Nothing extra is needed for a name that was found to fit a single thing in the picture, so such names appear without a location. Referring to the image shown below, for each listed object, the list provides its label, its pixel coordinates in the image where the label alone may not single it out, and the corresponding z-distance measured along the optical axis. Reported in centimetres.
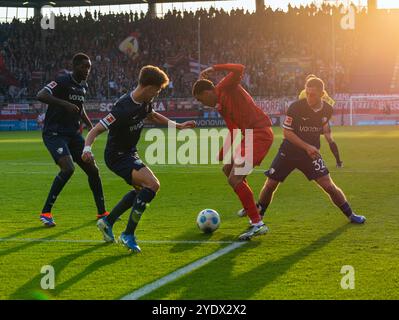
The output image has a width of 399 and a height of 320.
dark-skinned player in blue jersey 945
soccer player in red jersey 813
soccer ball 841
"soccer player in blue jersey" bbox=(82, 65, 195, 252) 733
